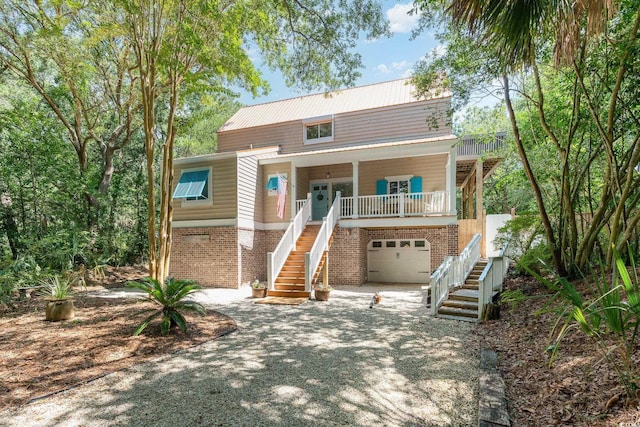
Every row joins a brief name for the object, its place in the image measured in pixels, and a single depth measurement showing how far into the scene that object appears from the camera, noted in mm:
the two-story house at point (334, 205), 11547
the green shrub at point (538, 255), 7546
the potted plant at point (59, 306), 6512
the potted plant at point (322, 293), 9242
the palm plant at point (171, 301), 5719
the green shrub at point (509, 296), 6524
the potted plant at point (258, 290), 9953
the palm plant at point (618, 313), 2399
